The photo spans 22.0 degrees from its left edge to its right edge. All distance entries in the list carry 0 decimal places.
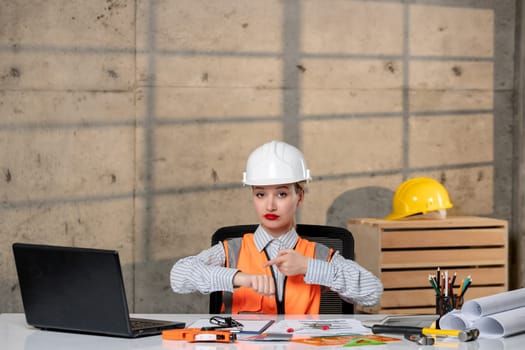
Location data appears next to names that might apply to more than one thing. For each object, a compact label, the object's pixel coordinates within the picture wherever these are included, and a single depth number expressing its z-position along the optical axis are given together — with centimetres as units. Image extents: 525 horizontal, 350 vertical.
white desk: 350
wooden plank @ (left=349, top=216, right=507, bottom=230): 762
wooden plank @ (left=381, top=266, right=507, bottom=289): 761
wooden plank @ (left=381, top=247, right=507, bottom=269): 759
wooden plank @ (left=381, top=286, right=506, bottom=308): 764
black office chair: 505
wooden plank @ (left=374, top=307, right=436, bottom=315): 769
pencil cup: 422
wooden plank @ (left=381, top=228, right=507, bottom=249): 761
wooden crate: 761
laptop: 363
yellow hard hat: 790
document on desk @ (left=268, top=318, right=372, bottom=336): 385
